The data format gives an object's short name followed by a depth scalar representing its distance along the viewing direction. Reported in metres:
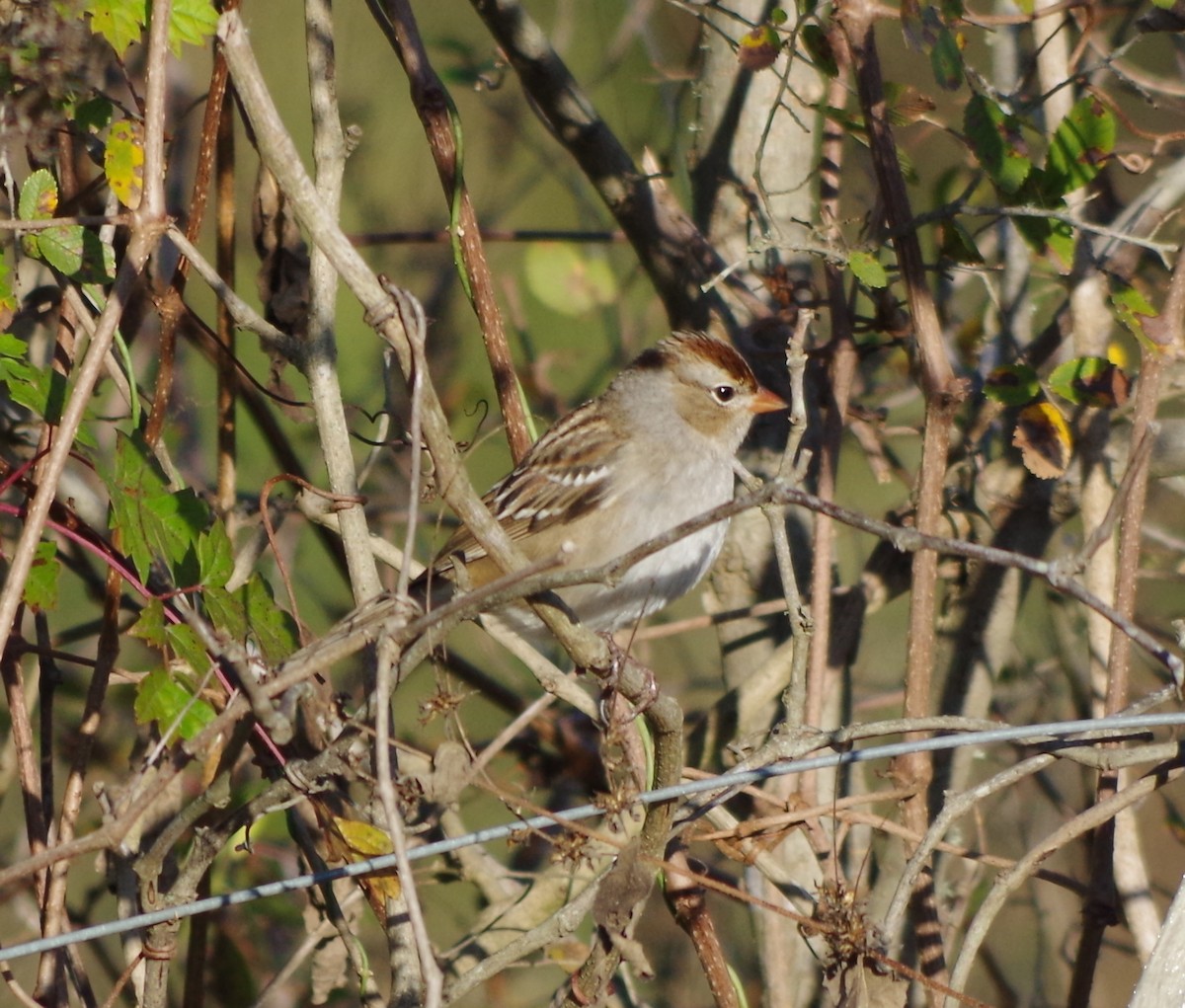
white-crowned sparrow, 6.18
